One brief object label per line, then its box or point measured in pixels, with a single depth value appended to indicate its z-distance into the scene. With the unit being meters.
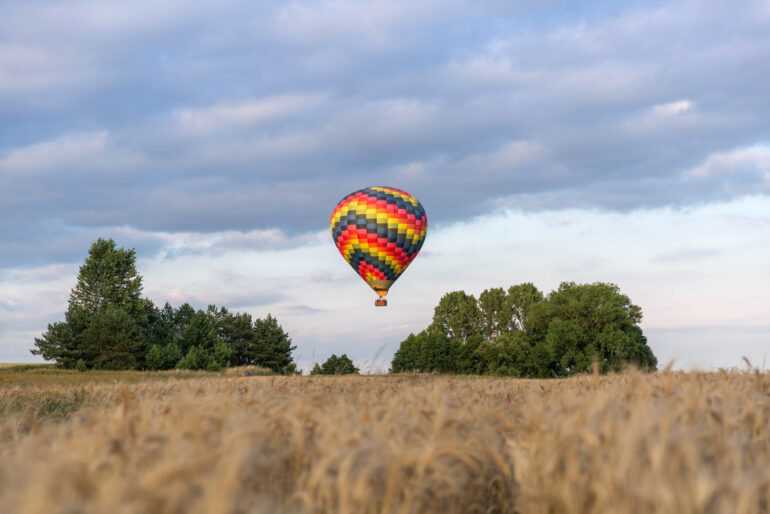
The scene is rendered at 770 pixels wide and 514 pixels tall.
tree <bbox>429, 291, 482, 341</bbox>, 104.31
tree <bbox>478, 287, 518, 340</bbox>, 105.12
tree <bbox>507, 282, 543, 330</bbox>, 105.06
